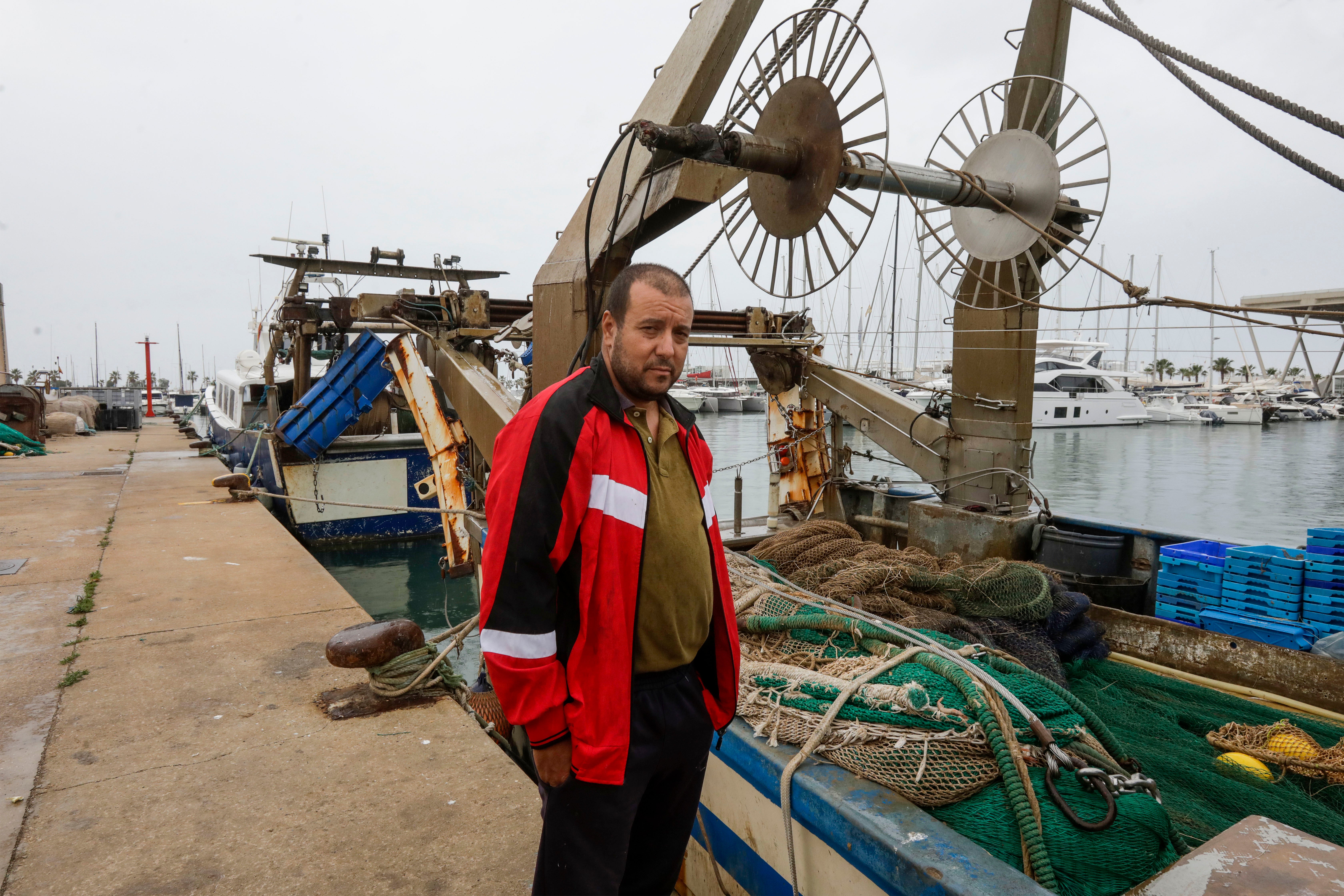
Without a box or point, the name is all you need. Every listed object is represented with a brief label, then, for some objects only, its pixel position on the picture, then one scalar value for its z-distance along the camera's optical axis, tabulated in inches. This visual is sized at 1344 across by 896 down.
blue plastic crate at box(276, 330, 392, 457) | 368.8
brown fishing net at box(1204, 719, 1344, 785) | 121.2
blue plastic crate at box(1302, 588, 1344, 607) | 171.9
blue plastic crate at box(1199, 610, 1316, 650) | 174.2
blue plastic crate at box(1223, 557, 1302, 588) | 177.5
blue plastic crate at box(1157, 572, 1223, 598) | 189.3
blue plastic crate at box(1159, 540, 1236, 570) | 190.1
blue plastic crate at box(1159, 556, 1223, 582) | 188.9
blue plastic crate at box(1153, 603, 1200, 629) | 193.8
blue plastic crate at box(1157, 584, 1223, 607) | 190.1
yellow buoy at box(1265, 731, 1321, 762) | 126.0
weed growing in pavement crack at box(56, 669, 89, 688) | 148.1
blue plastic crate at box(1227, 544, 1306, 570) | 177.6
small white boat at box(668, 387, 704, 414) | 2010.3
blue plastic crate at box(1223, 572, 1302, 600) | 177.5
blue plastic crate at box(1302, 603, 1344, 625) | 171.8
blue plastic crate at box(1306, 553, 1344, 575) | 172.2
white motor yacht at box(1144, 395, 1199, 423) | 2087.8
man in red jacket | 60.4
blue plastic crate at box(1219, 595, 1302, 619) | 177.9
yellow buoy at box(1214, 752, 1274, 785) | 122.4
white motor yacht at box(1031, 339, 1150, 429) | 1697.8
